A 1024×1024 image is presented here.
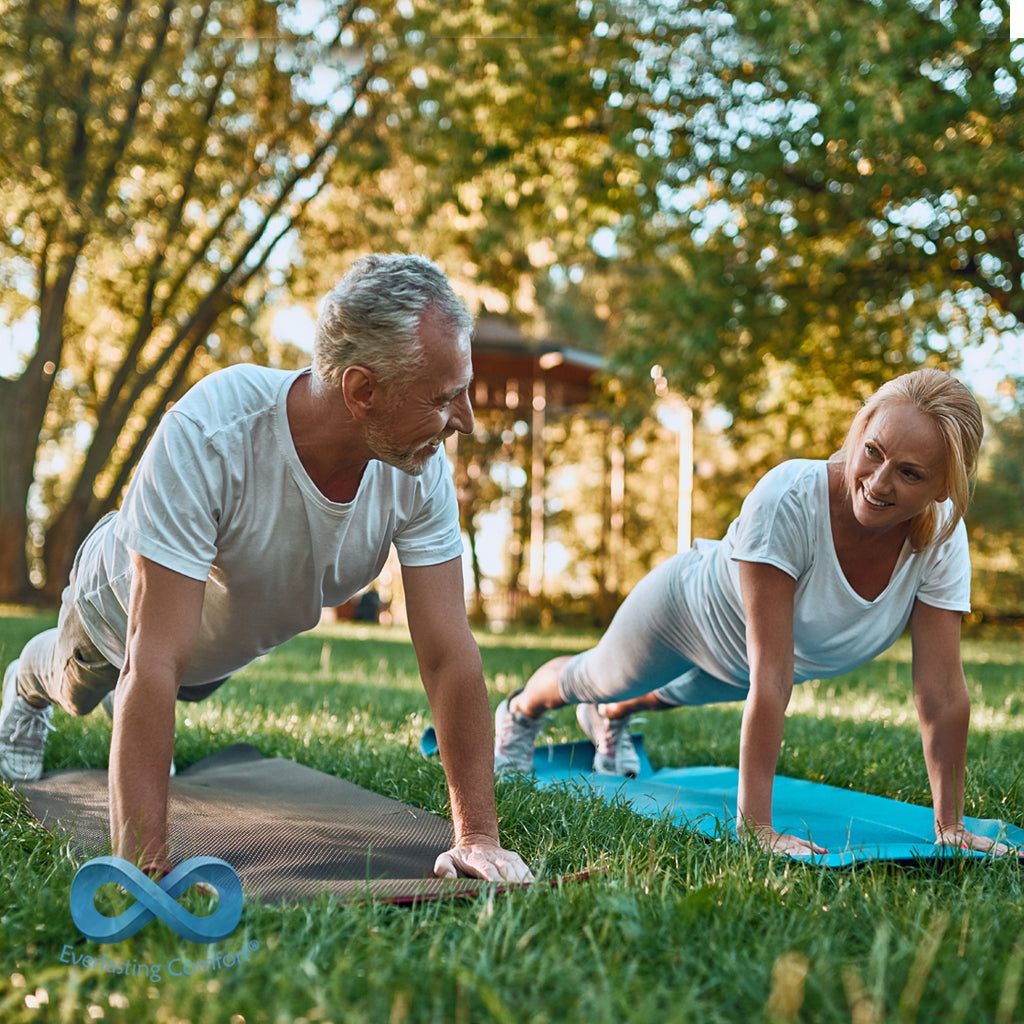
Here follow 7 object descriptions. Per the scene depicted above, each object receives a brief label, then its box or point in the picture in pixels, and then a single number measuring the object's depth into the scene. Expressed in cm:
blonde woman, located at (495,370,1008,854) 264
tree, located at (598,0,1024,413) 900
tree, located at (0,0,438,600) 1354
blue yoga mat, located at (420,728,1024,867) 258
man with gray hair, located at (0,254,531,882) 220
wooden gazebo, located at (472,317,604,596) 1688
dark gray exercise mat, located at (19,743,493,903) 220
